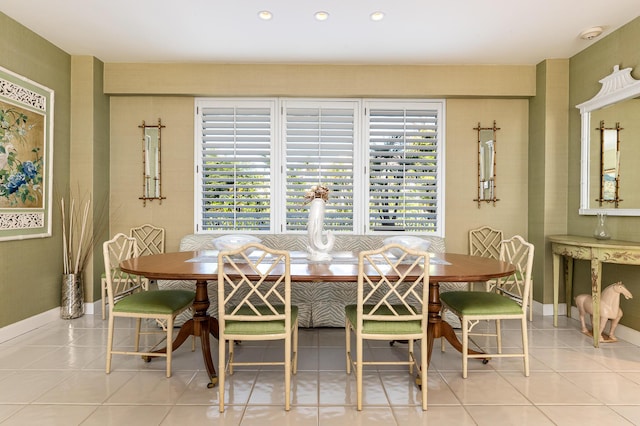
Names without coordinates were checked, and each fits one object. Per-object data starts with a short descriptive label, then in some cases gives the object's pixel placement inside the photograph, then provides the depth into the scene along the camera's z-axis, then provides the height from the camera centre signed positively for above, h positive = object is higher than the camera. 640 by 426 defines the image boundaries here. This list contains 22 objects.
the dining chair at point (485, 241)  4.25 -0.35
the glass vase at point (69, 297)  3.73 -0.90
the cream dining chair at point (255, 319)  2.03 -0.63
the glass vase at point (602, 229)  3.32 -0.16
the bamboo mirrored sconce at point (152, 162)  4.28 +0.56
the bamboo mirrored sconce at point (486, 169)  4.30 +0.50
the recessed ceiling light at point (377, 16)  3.12 +1.69
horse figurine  3.09 -0.79
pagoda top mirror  3.19 +0.62
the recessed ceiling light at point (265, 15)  3.12 +1.70
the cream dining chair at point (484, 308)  2.43 -0.66
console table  2.87 -0.35
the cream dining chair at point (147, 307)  2.43 -0.66
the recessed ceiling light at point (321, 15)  3.13 +1.69
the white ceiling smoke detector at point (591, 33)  3.34 +1.66
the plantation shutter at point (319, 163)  4.31 +0.56
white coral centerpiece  2.72 -0.11
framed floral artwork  3.16 +0.49
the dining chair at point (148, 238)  4.23 -0.32
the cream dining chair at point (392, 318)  2.05 -0.63
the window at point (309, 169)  4.31 +0.50
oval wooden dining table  2.18 -0.38
